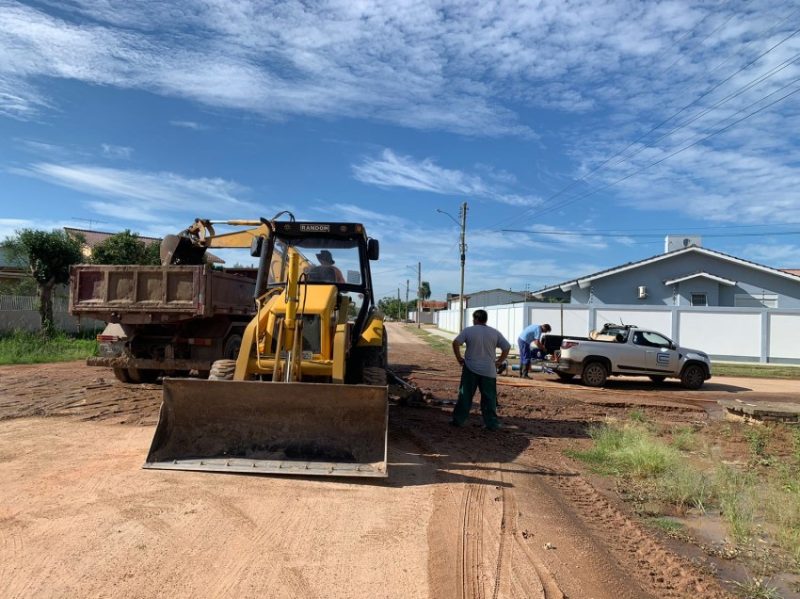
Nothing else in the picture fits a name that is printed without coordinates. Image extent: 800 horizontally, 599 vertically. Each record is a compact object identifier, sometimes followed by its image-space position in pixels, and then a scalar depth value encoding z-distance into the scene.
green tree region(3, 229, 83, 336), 23.81
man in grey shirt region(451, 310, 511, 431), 9.00
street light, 37.41
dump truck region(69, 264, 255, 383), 10.28
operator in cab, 8.52
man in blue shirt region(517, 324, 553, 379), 18.12
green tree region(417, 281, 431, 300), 119.81
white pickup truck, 16.70
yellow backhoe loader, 6.30
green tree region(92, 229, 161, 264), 26.78
